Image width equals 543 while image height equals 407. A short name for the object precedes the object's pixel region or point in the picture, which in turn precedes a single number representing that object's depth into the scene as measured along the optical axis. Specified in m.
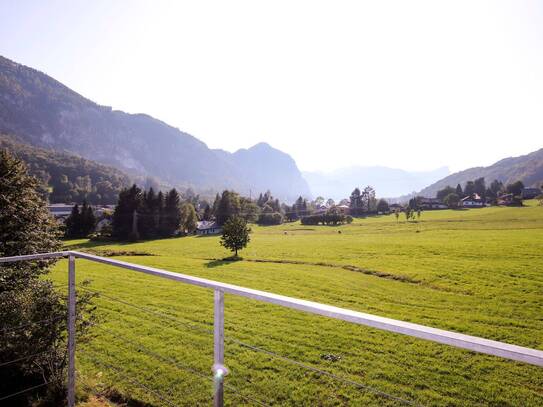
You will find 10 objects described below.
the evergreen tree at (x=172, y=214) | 72.57
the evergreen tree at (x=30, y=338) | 5.53
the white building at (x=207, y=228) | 81.50
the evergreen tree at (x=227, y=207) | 87.94
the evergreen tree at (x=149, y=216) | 68.56
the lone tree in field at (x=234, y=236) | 39.16
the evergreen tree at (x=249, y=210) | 99.27
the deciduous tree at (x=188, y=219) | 78.94
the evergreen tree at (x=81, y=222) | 66.38
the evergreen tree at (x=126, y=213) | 65.81
